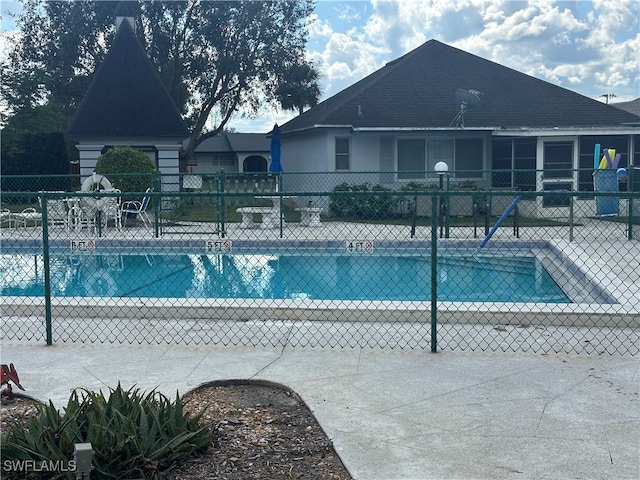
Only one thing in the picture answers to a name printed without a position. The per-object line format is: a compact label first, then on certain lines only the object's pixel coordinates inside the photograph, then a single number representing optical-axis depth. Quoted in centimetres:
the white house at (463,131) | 2052
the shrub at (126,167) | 1831
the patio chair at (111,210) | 1555
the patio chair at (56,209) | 1637
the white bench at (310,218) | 1637
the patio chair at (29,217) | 1537
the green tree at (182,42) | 2994
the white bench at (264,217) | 1619
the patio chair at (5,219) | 1614
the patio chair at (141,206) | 1652
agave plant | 384
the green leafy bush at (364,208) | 1741
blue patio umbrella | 2286
